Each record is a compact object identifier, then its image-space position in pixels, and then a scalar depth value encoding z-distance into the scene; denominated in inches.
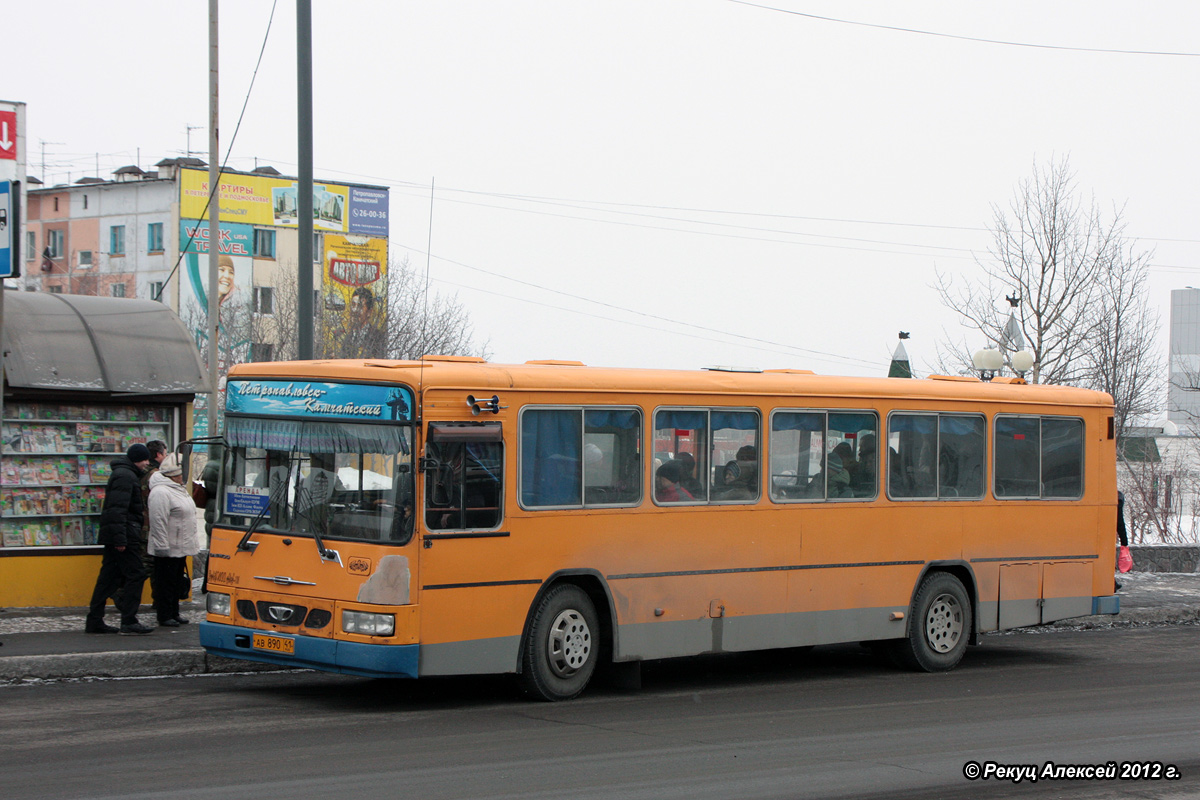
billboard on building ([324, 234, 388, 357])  3103.6
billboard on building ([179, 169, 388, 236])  3134.8
